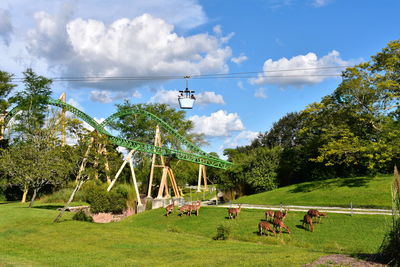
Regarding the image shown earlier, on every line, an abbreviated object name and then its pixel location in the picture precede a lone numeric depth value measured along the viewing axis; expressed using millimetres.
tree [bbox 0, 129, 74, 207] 33847
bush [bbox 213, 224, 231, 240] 18906
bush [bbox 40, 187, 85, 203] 40312
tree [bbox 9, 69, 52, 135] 48031
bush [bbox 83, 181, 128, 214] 35344
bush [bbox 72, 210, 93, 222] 26750
